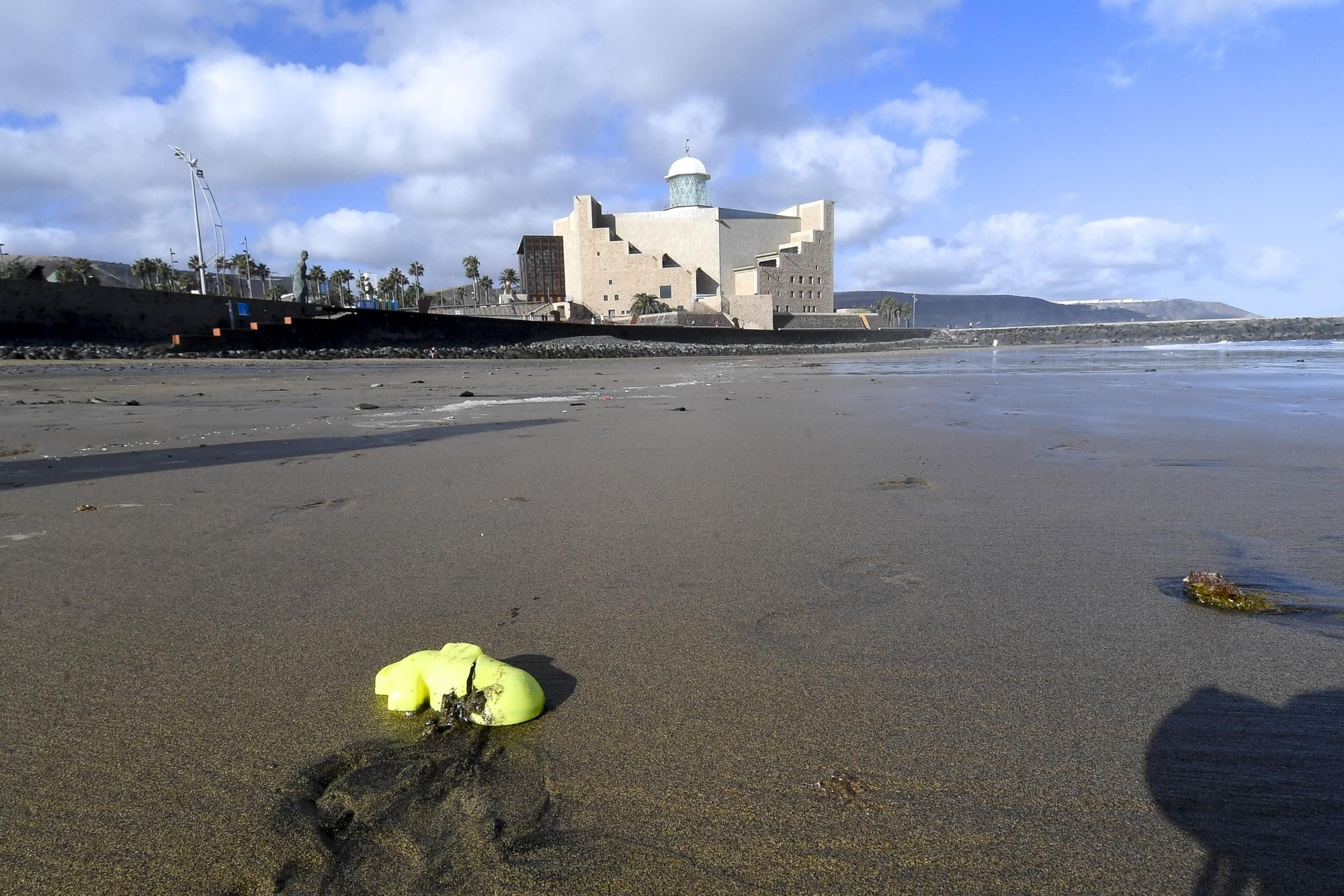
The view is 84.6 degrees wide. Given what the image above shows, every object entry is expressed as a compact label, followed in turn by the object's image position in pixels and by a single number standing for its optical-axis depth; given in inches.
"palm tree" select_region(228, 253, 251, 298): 3499.0
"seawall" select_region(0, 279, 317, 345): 801.6
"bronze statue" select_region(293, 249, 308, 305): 1183.6
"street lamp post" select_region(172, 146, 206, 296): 1212.5
